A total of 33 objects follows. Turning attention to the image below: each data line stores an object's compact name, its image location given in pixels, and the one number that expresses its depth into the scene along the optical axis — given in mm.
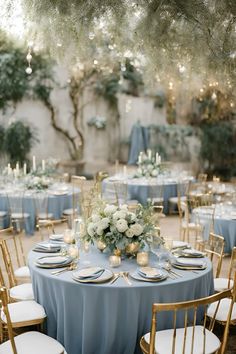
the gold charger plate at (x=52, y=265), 3557
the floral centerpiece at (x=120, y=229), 3668
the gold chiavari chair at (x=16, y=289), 3838
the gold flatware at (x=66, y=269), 3456
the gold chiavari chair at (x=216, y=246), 4227
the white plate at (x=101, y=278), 3246
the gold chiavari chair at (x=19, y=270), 4105
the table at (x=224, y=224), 6223
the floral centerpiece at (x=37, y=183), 7996
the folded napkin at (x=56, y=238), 4398
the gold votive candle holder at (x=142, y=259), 3613
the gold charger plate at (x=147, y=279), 3291
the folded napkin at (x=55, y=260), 3611
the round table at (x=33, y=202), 7559
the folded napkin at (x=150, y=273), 3314
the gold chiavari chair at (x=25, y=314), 3348
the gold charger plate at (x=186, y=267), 3574
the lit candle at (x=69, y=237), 4109
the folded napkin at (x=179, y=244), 4246
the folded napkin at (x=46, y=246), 4058
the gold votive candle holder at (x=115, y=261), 3594
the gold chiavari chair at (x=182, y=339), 2648
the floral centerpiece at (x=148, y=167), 9422
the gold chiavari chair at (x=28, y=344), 2797
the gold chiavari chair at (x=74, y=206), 7461
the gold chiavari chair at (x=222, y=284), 4136
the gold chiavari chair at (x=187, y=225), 6219
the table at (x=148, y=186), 8852
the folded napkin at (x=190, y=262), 3607
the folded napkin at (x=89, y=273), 3299
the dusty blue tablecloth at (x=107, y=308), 3219
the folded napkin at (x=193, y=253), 3916
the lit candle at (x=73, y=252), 3768
